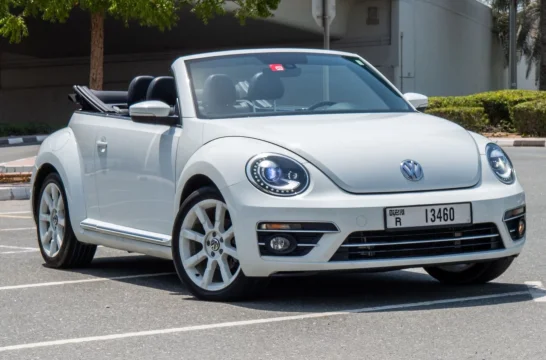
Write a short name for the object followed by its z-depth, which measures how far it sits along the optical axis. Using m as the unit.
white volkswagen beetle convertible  6.38
